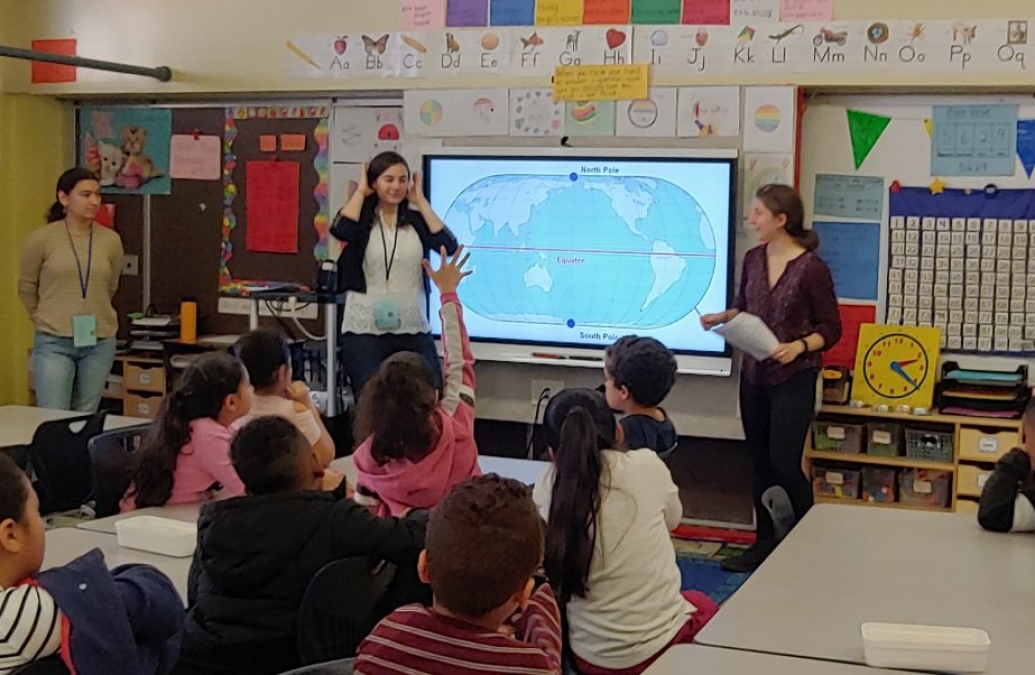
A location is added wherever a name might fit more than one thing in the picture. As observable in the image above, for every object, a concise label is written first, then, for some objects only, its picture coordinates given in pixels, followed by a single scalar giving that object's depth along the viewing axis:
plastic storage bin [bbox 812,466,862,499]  5.14
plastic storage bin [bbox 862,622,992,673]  1.93
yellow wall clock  5.07
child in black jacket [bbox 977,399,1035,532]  2.84
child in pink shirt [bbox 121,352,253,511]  3.14
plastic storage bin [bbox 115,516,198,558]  2.66
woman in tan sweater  5.25
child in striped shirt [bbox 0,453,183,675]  1.81
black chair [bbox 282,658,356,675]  1.79
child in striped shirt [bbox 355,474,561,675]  1.80
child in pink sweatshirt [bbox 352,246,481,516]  2.92
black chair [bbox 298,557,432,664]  2.31
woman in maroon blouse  4.67
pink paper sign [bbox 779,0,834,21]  5.09
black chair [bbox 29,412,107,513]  3.78
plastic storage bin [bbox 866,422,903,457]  5.07
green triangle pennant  5.15
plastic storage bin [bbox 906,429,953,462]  5.01
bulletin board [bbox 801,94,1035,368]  4.99
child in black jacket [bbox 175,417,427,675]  2.38
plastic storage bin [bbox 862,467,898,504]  5.12
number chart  5.00
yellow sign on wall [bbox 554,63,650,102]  5.32
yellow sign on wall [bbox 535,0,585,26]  5.45
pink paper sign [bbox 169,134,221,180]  6.34
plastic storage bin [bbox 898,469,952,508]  5.02
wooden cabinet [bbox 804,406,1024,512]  4.89
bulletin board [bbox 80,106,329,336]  6.11
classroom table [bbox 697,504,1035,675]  2.10
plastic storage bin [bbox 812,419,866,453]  5.12
